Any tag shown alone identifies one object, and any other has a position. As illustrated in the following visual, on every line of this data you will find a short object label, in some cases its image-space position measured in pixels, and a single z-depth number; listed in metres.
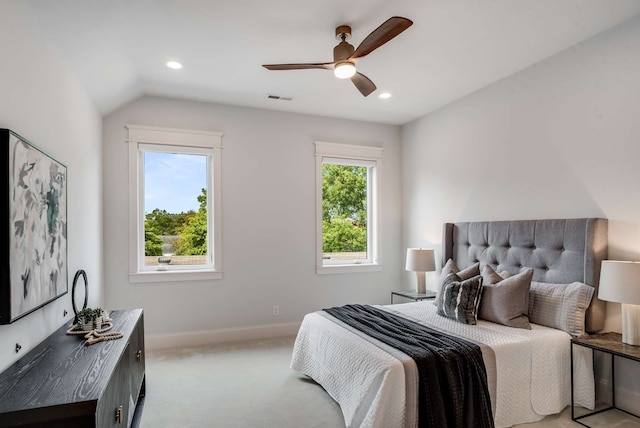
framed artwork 1.72
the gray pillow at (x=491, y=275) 3.17
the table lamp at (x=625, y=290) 2.32
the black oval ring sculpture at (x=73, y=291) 2.55
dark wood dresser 1.38
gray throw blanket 2.11
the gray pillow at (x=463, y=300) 2.96
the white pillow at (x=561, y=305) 2.68
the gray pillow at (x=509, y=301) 2.83
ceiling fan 2.23
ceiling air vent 4.10
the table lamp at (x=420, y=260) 4.32
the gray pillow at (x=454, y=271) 3.33
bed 2.18
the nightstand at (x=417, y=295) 4.24
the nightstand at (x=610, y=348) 2.30
